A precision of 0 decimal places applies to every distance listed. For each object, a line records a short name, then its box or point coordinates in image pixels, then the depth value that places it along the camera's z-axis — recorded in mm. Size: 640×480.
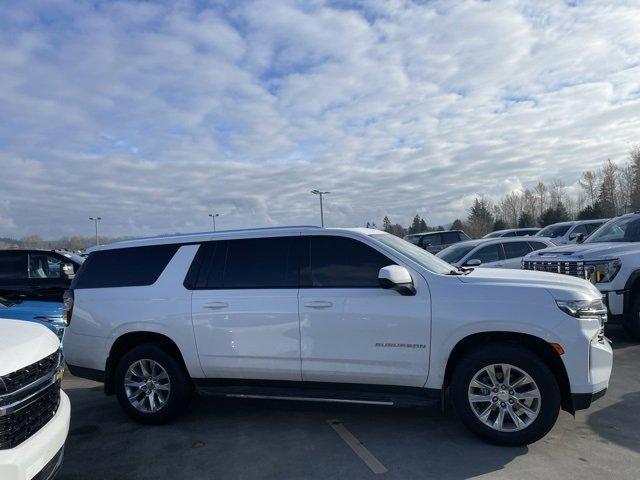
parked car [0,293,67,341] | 7445
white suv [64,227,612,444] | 4473
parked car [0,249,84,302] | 9555
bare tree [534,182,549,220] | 96638
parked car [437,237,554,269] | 12648
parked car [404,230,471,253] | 24547
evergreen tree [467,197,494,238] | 78188
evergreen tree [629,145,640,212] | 65938
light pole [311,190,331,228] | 48031
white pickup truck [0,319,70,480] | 2930
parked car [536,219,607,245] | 20969
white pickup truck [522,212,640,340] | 7727
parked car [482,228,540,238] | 25703
